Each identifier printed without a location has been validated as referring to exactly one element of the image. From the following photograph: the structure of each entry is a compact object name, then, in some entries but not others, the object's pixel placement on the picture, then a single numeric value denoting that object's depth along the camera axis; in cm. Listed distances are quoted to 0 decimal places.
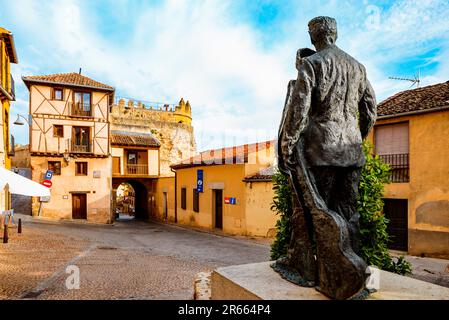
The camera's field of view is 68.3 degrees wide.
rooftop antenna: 1802
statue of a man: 337
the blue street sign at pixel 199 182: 2052
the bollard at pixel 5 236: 1174
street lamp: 1895
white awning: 937
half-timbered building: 2298
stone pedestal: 321
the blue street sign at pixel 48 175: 2184
